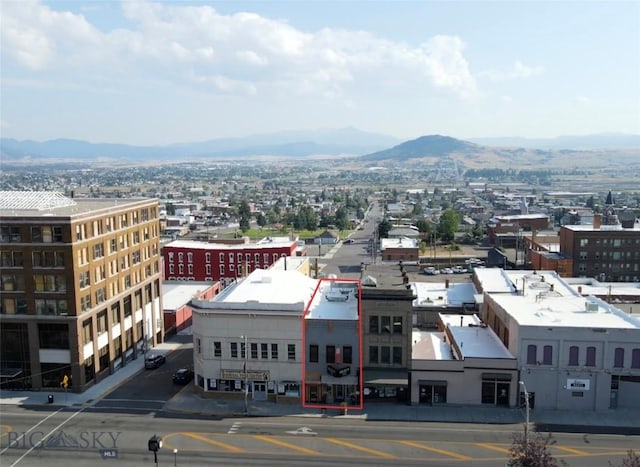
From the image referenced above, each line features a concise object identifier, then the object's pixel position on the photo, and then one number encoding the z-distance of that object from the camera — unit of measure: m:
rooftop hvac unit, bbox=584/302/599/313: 49.19
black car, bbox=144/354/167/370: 55.12
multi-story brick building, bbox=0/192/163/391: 47.78
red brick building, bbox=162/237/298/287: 92.75
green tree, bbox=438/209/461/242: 145.88
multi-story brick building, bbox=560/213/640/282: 90.31
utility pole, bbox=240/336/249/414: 45.85
